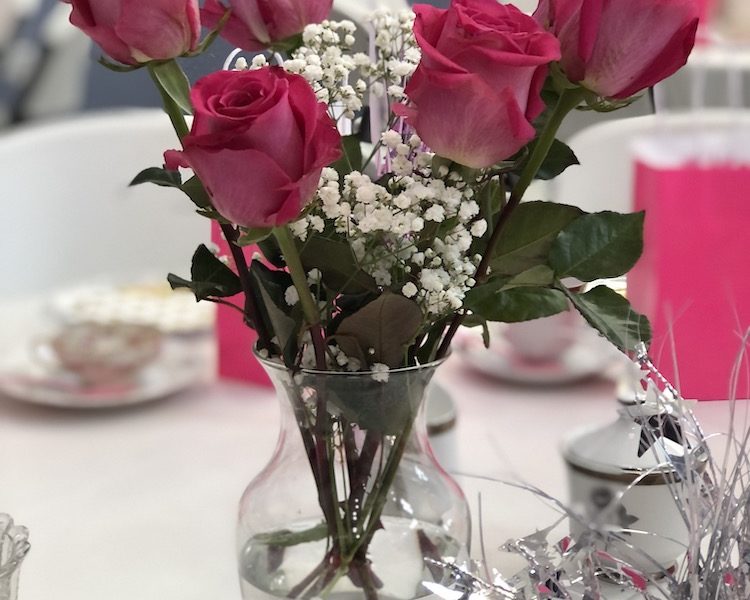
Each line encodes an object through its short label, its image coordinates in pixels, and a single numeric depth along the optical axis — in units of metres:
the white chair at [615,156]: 1.28
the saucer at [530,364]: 1.07
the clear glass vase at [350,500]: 0.51
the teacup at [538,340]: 1.08
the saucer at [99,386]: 1.02
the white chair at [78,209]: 1.83
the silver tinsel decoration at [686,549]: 0.45
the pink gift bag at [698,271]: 0.62
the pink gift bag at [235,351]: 1.05
